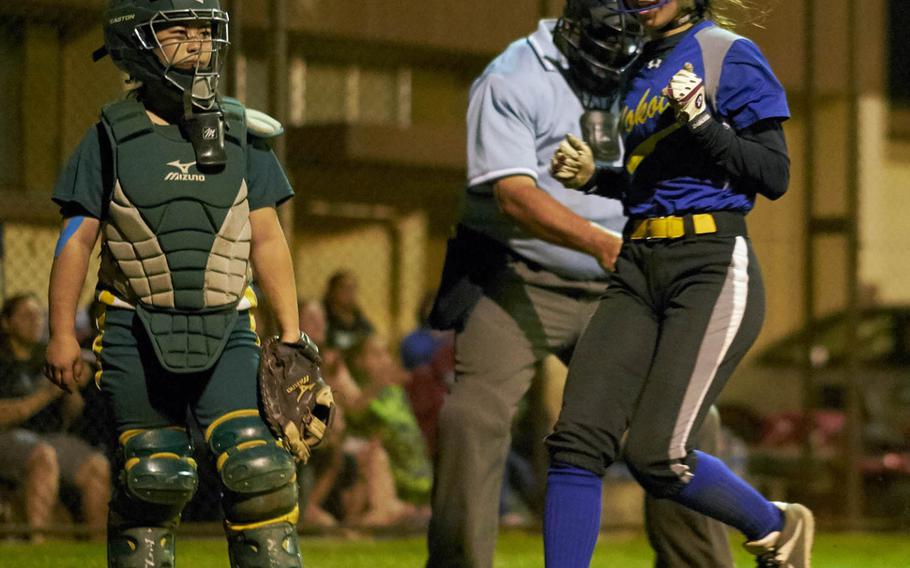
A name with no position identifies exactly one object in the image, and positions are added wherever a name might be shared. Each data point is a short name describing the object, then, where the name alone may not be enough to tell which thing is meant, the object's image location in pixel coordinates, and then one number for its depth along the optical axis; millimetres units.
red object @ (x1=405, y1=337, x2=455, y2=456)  17922
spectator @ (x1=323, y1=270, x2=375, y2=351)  17812
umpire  10062
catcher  8383
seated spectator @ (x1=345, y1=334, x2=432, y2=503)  17203
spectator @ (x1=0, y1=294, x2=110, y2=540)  15359
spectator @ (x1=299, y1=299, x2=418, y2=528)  16953
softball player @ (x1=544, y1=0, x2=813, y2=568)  8500
